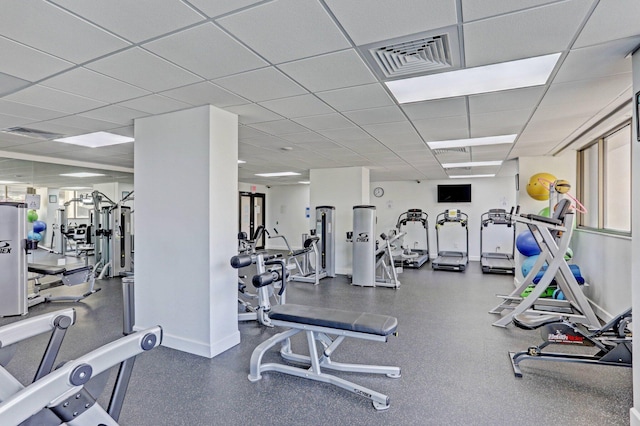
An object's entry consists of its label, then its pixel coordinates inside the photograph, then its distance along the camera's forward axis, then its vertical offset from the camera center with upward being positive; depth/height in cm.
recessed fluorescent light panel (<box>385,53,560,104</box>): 240 +104
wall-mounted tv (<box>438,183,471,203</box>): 969 +56
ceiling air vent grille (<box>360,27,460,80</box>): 195 +101
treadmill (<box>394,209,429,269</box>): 827 -108
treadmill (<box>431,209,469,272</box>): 796 -116
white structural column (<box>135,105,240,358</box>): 319 -14
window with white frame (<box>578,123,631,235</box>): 408 +42
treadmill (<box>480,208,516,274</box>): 743 -118
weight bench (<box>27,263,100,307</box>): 484 -92
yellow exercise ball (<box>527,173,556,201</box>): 536 +42
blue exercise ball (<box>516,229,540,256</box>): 525 -51
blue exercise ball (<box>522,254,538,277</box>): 505 -79
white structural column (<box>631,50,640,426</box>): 201 -12
